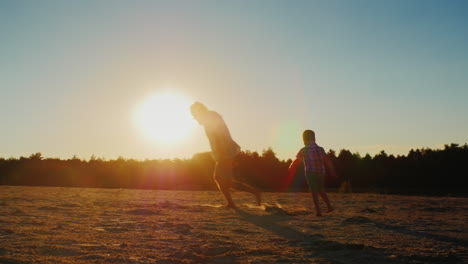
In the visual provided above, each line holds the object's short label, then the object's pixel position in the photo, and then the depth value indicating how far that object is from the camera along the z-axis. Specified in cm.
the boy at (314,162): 796
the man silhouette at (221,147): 891
